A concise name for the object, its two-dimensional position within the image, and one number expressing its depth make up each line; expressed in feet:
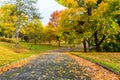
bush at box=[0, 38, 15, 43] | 84.47
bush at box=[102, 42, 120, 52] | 60.86
